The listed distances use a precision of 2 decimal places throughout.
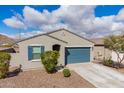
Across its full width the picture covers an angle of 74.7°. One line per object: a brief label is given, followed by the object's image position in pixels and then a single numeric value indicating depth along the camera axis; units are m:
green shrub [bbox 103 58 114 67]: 9.83
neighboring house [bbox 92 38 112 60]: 14.43
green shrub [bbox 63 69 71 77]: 6.87
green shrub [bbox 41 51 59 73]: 7.35
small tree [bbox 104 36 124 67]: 8.65
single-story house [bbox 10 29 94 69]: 8.53
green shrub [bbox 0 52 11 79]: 6.56
